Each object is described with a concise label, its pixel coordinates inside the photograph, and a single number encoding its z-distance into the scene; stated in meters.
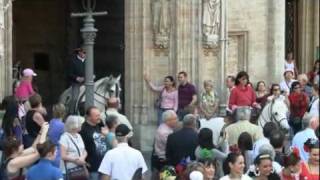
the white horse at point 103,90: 17.44
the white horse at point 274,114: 14.43
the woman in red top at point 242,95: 16.50
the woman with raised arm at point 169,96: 17.95
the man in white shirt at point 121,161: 9.90
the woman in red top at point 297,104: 16.78
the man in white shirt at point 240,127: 11.61
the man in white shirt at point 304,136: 11.04
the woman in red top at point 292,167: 8.80
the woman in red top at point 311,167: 8.67
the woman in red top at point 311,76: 19.31
